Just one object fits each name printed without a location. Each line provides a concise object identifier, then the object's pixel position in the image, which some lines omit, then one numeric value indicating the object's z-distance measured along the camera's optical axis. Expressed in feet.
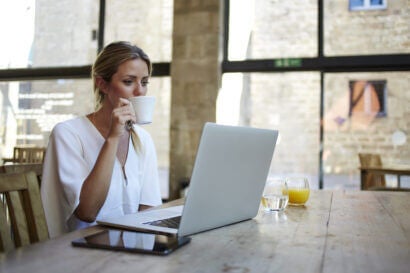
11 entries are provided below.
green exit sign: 15.12
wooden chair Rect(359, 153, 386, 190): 12.91
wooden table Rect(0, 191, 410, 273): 2.32
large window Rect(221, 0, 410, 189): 14.49
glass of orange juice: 4.83
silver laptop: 2.97
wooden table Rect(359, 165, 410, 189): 12.01
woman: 4.51
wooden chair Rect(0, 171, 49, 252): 3.33
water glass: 4.44
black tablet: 2.59
